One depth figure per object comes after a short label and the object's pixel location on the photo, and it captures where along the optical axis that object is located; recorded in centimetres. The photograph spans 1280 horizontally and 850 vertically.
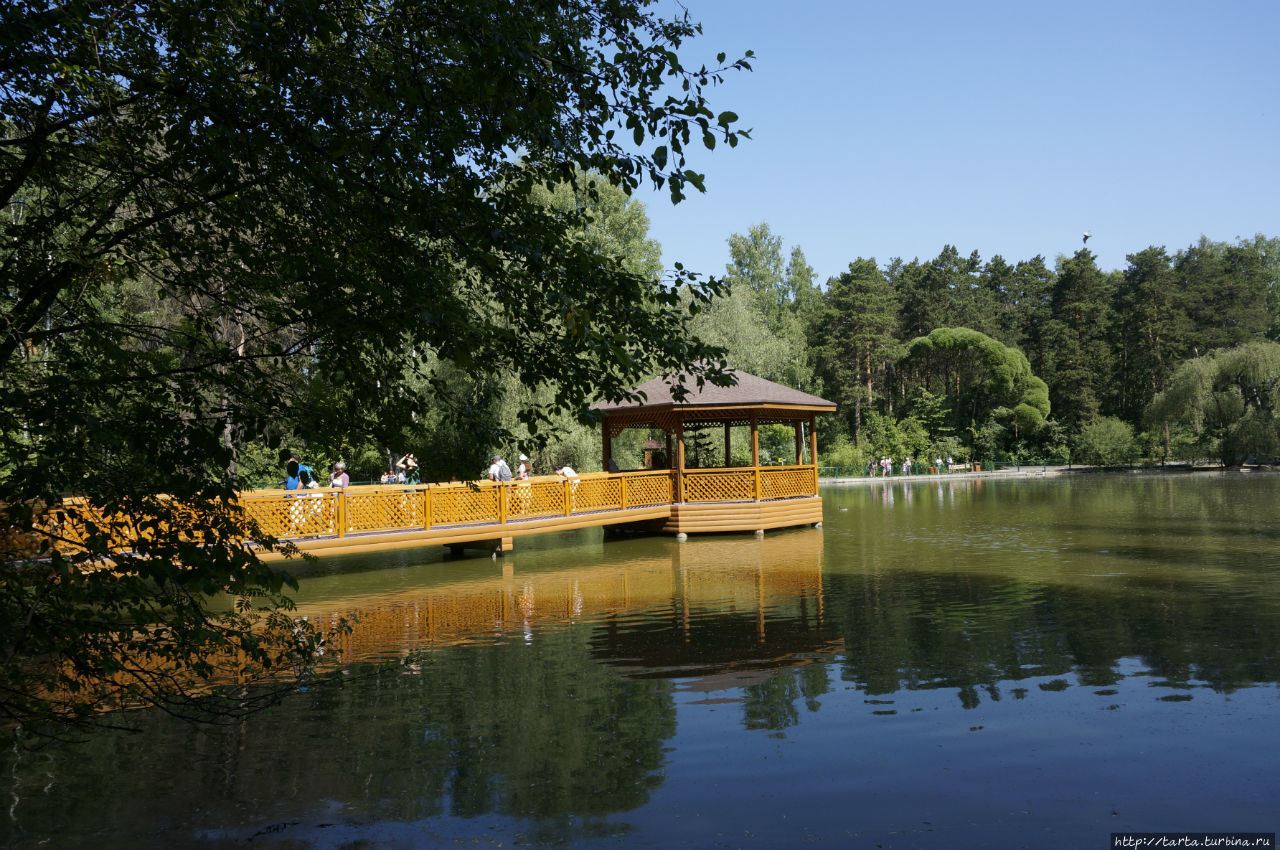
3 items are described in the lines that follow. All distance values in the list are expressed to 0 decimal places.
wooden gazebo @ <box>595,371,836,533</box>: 2031
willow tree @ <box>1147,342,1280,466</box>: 4219
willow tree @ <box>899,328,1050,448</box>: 5753
